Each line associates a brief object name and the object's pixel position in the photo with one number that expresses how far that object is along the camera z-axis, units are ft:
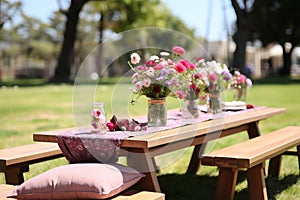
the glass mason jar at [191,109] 13.98
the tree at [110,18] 79.43
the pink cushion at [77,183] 10.22
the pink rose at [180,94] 12.71
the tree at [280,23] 113.91
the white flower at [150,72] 12.17
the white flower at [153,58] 12.63
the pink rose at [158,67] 12.25
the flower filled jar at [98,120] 12.08
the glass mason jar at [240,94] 17.39
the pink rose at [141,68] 12.37
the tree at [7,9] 72.63
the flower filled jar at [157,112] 12.65
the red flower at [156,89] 12.39
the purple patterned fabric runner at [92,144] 11.55
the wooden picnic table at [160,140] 11.44
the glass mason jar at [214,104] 15.42
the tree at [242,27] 77.41
